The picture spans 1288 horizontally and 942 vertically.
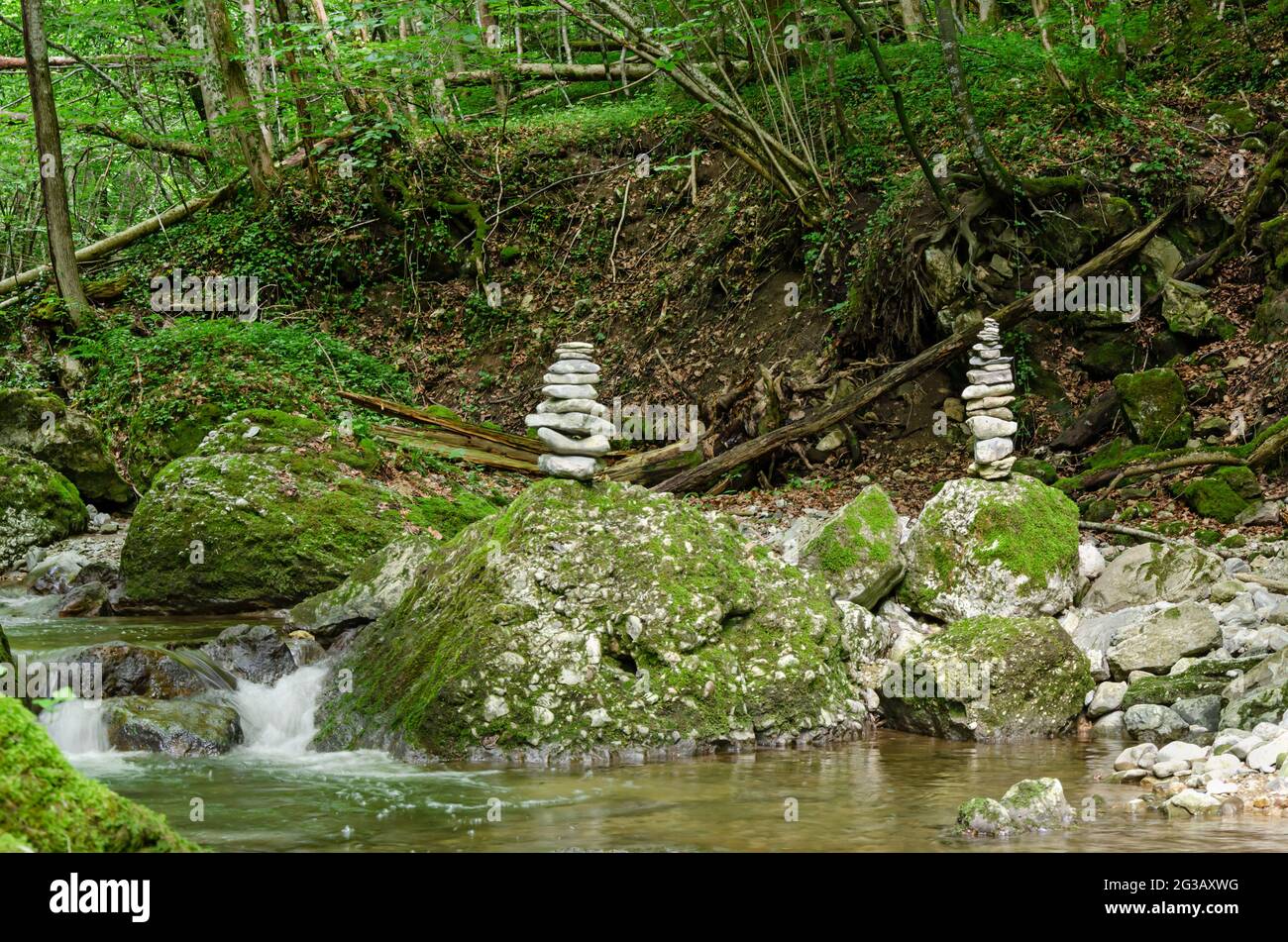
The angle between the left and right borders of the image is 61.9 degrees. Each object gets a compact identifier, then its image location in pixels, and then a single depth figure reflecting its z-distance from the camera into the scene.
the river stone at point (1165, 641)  7.37
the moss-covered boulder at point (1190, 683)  6.84
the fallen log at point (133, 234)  18.56
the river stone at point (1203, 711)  6.53
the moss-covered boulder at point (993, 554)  8.42
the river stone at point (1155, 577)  8.48
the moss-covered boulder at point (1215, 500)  10.20
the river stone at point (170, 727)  6.70
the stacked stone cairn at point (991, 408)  9.02
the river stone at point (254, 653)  7.86
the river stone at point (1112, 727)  6.91
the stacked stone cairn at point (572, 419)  7.61
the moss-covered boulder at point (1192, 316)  12.71
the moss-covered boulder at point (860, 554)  8.34
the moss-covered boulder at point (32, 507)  11.55
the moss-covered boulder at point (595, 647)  6.59
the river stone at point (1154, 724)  6.65
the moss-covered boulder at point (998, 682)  7.00
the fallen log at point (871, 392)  13.31
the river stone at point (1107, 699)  7.12
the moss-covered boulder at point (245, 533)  9.98
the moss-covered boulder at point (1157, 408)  11.55
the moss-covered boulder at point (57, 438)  12.63
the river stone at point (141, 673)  7.32
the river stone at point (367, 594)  8.52
